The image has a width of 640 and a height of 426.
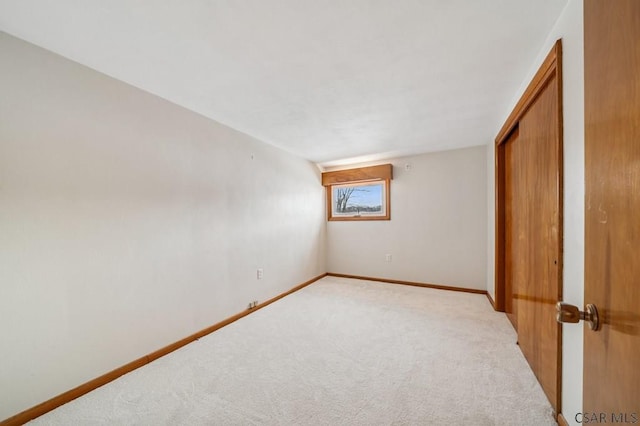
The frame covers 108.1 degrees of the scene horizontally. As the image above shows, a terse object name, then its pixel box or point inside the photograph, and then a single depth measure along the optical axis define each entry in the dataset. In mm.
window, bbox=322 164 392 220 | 3998
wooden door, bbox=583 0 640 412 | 515
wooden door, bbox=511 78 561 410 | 1356
